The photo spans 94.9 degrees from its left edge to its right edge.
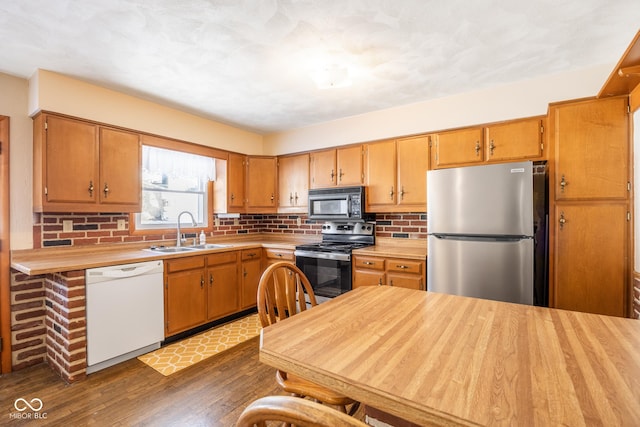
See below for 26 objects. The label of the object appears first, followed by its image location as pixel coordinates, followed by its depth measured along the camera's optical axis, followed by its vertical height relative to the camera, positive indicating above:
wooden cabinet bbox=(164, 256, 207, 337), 2.75 -0.80
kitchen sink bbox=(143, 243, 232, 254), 3.02 -0.39
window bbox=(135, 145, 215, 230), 3.21 +0.31
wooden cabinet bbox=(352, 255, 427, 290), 2.73 -0.59
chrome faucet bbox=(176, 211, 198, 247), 3.32 -0.29
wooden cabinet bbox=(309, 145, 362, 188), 3.47 +0.55
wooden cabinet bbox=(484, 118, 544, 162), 2.53 +0.63
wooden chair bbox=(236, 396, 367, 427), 0.47 -0.34
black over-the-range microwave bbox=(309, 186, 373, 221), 3.37 +0.10
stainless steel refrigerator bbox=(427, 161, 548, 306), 2.24 -0.17
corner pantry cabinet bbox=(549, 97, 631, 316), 2.03 +0.03
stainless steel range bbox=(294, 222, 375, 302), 3.12 -0.50
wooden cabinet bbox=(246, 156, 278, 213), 4.03 +0.39
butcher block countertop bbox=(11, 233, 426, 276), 2.13 -0.37
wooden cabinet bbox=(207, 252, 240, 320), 3.12 -0.80
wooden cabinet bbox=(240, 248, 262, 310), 3.49 -0.76
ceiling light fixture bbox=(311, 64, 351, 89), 2.20 +1.03
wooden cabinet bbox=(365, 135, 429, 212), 3.05 +0.41
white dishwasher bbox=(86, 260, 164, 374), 2.24 -0.82
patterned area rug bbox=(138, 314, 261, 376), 2.43 -1.24
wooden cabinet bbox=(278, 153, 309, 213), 3.88 +0.39
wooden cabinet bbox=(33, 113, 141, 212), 2.33 +0.40
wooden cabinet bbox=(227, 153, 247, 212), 3.81 +0.41
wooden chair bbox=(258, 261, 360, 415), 1.17 -0.47
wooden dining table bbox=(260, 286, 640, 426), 0.65 -0.43
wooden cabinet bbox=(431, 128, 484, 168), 2.78 +0.62
